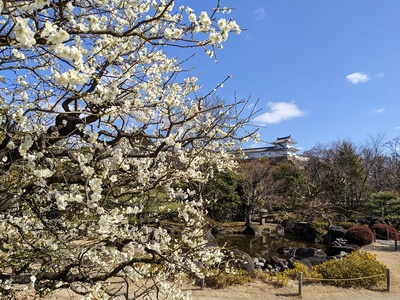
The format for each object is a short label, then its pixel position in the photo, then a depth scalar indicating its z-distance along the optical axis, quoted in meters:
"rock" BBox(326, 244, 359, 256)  13.52
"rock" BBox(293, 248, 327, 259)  12.73
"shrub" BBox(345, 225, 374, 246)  14.87
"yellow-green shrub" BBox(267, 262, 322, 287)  8.93
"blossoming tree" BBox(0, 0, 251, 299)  2.55
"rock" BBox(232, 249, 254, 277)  9.41
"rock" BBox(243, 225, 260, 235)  19.22
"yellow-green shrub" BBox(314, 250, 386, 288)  9.02
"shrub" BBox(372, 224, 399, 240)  16.61
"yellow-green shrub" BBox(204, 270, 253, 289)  8.63
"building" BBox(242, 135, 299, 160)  42.58
